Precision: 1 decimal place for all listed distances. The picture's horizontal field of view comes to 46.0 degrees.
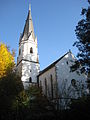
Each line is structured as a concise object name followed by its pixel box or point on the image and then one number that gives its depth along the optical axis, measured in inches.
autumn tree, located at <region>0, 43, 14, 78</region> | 621.4
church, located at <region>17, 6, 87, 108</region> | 717.6
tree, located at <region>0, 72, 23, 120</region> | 566.2
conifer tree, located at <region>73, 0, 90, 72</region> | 479.0
